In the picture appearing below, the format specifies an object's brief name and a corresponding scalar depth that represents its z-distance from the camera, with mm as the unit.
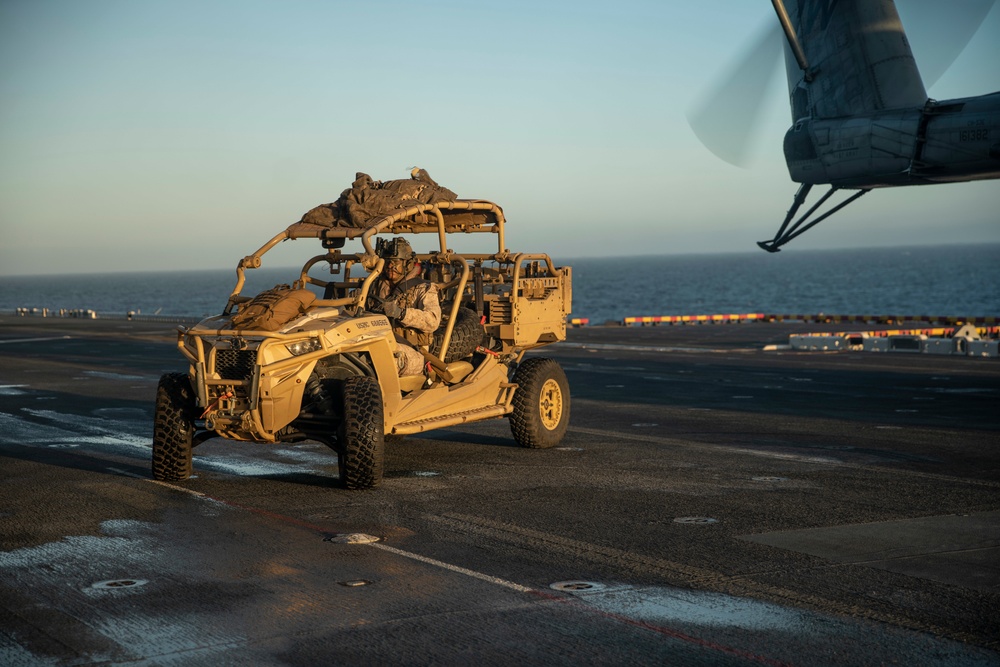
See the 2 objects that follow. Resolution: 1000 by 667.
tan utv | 10406
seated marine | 11719
